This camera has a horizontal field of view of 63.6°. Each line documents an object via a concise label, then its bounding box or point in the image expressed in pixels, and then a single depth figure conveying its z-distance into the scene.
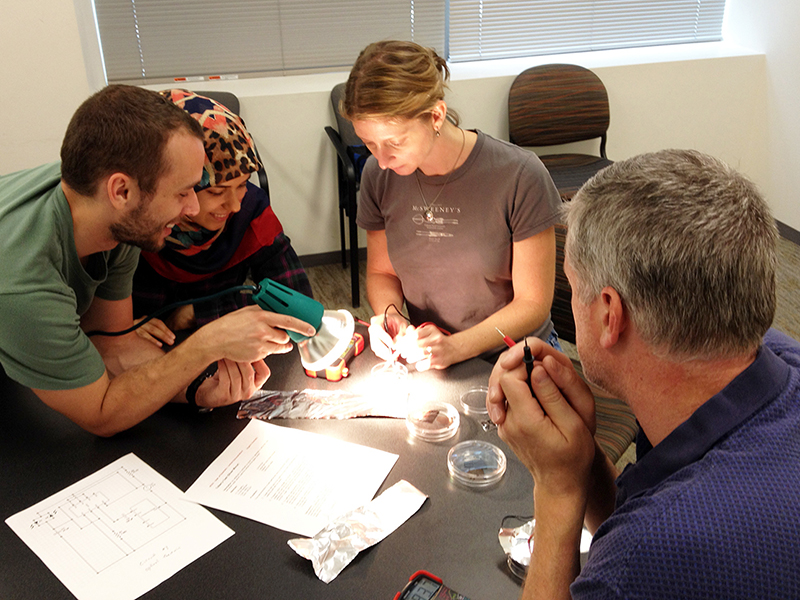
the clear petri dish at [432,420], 1.32
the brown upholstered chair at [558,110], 3.77
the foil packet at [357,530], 1.04
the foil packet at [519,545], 1.02
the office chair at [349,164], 3.26
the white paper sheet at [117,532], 1.04
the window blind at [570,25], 4.01
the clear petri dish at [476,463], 1.20
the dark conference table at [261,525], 1.01
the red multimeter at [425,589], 0.96
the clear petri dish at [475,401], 1.40
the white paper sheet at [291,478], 1.16
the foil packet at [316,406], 1.41
